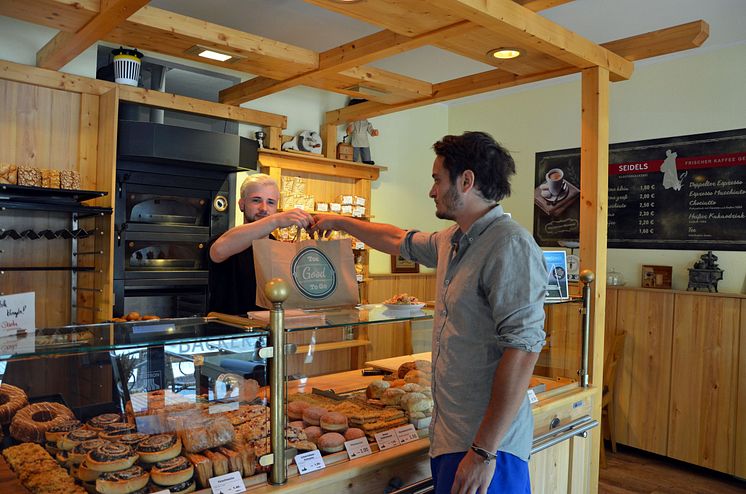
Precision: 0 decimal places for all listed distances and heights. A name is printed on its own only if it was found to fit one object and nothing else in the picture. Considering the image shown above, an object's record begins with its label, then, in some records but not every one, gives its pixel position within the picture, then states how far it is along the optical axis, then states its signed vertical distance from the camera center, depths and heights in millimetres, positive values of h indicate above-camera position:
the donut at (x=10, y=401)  1588 -428
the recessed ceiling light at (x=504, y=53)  3158 +1048
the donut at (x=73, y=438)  1494 -490
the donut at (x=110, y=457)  1405 -508
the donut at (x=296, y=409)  1898 -516
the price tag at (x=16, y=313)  1406 -171
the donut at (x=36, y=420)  1546 -470
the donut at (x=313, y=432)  1804 -562
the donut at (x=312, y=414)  1877 -526
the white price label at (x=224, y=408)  1642 -444
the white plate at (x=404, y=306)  2182 -211
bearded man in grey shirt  1522 -201
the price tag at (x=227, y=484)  1476 -590
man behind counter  2449 -102
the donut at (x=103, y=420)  1569 -470
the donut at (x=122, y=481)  1370 -548
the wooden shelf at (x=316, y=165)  4746 +694
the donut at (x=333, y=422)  1859 -542
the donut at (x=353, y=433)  1856 -578
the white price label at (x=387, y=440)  1895 -608
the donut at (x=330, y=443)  1772 -579
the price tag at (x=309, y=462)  1653 -597
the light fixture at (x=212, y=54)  3447 +1116
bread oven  3852 +229
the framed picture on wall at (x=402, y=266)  5848 -171
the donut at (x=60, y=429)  1532 -483
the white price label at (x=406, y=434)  1963 -609
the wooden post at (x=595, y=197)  3182 +295
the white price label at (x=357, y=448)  1799 -602
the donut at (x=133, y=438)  1501 -493
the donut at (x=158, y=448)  1470 -506
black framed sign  4426 +483
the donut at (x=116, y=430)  1518 -482
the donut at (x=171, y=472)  1425 -543
